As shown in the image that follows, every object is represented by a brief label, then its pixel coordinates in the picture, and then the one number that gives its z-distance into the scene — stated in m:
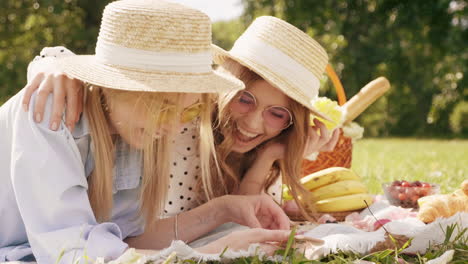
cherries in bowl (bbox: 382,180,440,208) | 3.93
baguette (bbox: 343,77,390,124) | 4.62
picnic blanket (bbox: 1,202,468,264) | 2.34
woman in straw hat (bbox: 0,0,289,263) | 2.14
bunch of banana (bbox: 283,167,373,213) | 3.88
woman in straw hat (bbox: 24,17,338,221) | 3.35
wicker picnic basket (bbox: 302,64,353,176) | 4.56
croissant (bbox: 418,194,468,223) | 3.23
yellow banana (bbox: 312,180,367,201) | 3.93
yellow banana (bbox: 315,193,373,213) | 3.86
